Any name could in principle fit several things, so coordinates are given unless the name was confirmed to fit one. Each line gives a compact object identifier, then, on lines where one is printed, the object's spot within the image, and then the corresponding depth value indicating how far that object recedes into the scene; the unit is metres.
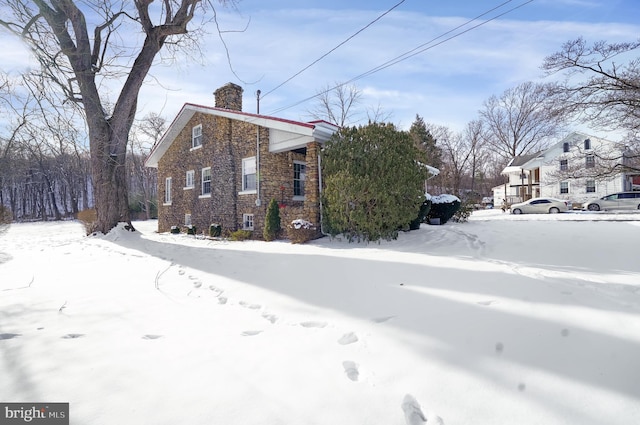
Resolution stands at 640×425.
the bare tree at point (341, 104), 28.84
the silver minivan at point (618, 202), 18.64
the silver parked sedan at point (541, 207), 19.02
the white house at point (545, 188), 24.73
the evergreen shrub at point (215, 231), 11.27
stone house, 8.81
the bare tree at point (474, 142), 32.41
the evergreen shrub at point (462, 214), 11.59
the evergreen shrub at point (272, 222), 9.36
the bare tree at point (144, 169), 28.34
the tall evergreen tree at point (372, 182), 7.18
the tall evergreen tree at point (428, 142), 32.19
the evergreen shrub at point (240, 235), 10.24
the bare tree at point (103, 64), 5.11
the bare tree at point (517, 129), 31.31
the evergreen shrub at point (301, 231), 8.19
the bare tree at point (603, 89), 8.50
